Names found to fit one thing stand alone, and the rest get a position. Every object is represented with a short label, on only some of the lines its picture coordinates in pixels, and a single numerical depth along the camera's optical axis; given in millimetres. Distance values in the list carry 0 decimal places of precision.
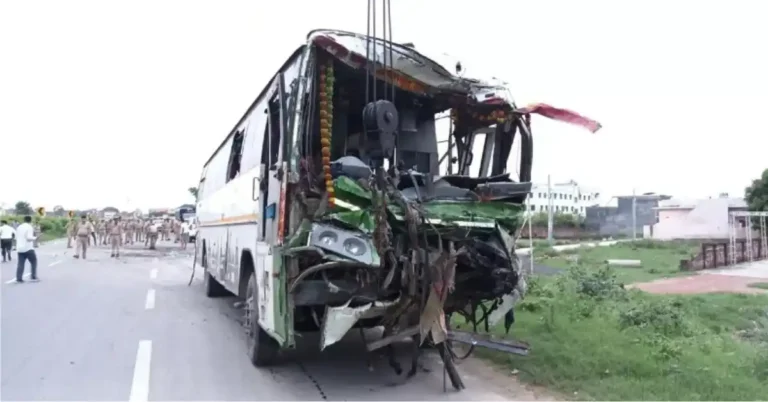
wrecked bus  5965
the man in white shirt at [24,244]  16328
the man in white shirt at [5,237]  22625
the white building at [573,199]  87500
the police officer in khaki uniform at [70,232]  34700
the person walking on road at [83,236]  25578
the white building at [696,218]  55031
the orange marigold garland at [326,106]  6127
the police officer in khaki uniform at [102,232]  38562
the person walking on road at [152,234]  33531
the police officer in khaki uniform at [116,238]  27000
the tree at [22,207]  74688
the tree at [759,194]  40969
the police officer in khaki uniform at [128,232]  39181
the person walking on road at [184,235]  34819
